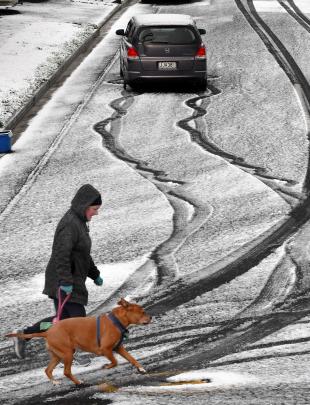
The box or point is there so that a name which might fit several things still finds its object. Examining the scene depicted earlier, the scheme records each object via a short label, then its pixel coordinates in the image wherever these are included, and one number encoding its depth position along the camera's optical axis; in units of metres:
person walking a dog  14.37
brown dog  13.63
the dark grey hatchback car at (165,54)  39.07
